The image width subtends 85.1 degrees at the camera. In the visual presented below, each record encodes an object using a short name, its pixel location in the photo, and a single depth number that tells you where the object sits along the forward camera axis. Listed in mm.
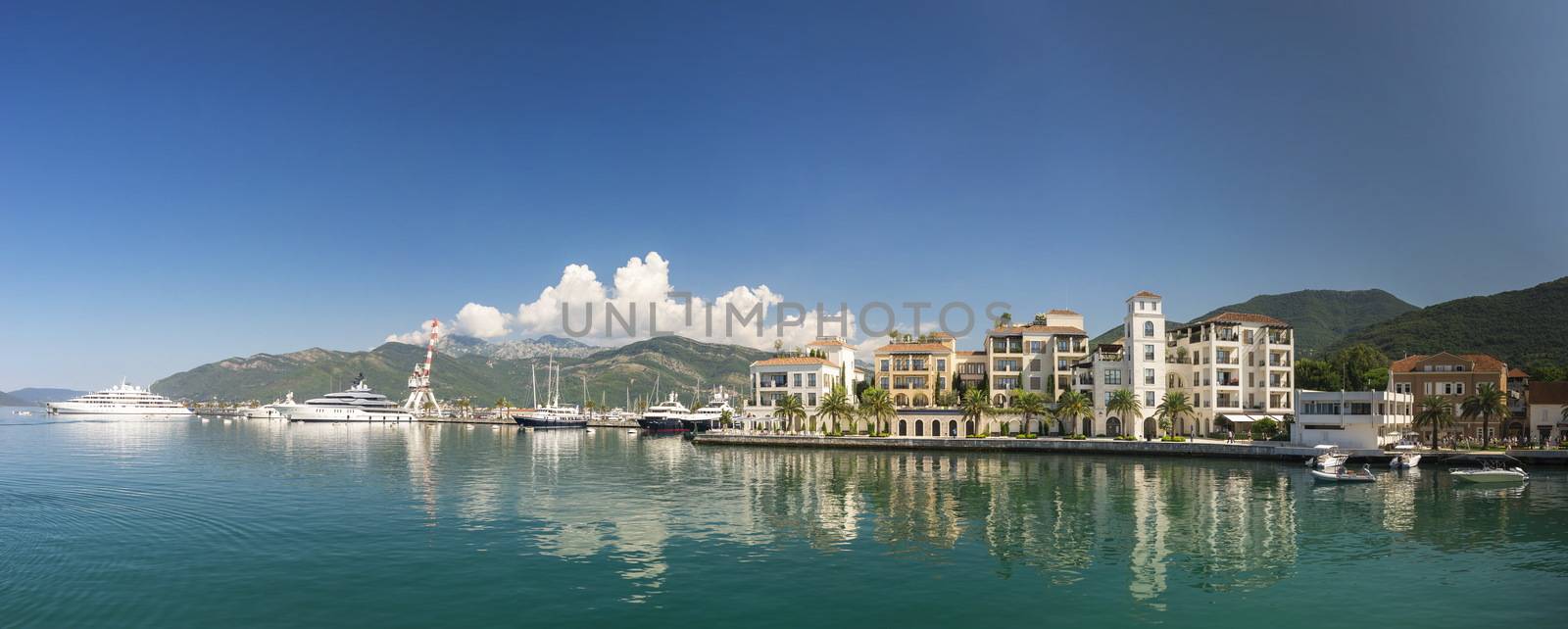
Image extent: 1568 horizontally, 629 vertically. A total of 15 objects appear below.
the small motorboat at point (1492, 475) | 60562
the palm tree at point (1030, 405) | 101000
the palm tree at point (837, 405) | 106688
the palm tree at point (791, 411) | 110562
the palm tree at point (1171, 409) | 93500
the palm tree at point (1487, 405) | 79750
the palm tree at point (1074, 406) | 97775
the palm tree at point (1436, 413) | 81125
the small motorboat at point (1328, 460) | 63406
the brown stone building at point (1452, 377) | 86750
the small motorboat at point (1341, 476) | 61250
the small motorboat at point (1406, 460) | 72250
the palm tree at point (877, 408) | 105125
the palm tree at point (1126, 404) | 94562
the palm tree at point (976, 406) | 102875
